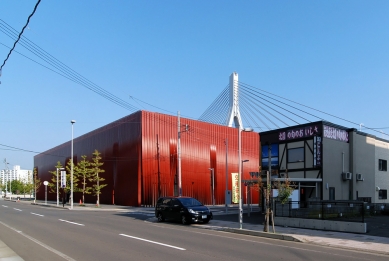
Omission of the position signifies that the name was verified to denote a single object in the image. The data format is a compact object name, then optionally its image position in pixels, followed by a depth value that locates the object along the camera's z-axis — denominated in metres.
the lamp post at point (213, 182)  54.36
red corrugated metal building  49.12
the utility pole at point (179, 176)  32.77
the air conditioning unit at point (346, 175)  31.25
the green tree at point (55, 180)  63.03
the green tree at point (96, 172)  48.56
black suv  23.11
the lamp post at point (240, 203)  20.16
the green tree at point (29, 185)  87.66
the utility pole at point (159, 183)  49.48
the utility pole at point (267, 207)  18.25
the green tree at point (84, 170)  53.39
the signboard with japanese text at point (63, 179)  49.28
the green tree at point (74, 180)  55.84
